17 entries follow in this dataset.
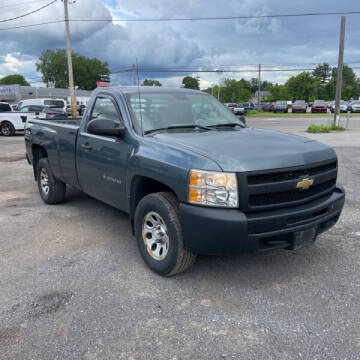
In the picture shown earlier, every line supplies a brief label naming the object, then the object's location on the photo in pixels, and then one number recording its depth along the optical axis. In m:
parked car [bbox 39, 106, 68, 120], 19.95
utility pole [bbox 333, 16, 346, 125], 20.47
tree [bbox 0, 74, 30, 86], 120.93
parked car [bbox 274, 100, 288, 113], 45.23
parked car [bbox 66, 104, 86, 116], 32.78
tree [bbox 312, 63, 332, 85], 126.75
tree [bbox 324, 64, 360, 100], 90.69
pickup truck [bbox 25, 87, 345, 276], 3.05
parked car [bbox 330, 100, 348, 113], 42.47
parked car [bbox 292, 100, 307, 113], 43.47
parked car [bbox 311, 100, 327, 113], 43.38
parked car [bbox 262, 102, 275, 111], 50.32
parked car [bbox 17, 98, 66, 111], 28.01
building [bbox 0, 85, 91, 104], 67.25
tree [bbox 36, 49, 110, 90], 96.81
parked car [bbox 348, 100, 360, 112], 43.16
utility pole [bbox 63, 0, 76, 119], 25.30
